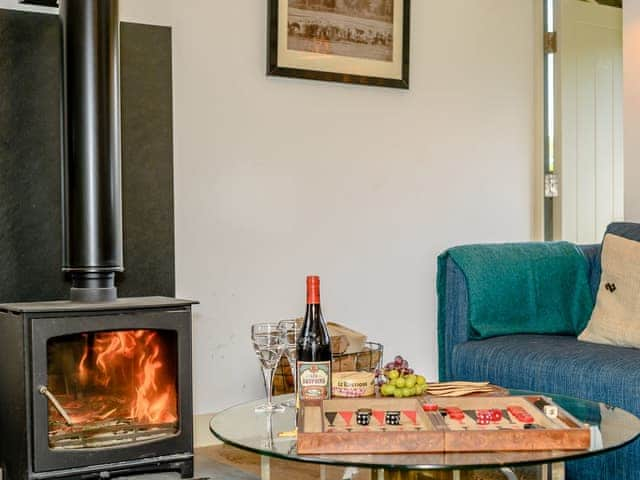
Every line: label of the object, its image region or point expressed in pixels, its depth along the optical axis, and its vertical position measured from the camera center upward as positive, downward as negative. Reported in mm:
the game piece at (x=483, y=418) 1760 -398
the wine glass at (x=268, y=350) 2090 -308
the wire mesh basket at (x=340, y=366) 3156 -527
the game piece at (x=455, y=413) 1809 -401
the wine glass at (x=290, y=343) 2107 -296
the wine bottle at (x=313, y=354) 2004 -320
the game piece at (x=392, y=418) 1778 -400
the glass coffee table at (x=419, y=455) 1564 -433
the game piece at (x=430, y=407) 1841 -393
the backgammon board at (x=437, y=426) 1630 -404
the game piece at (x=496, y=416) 1771 -397
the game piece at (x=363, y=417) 1767 -395
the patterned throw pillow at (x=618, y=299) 2877 -277
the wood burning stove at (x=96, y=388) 2451 -486
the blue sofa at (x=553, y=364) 2465 -453
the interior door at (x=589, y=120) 4395 +480
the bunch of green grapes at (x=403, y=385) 2016 -381
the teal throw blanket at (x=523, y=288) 3104 -255
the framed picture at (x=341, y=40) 3584 +737
